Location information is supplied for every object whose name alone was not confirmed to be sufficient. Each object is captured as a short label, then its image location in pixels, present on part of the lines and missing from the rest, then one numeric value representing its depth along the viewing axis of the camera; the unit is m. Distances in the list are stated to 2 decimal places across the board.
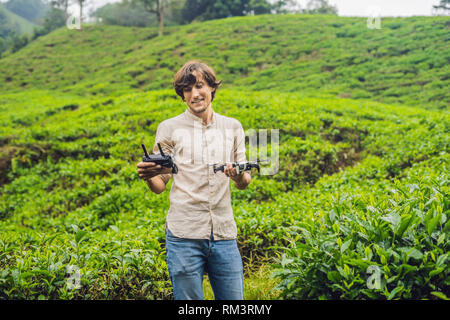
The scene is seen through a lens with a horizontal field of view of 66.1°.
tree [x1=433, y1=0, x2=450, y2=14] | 18.49
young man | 2.11
